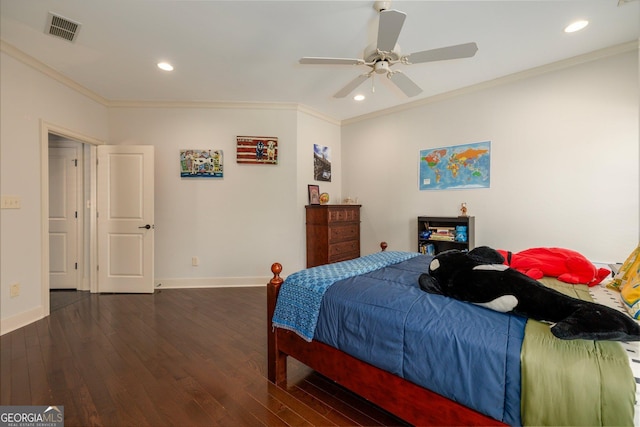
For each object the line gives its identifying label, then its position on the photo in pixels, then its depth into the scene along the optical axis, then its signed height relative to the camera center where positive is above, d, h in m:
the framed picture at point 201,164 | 3.93 +0.72
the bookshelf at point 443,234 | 3.45 -0.31
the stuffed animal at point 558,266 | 1.79 -0.40
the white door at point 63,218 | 3.69 -0.07
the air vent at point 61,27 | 2.21 +1.62
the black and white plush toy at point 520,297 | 0.97 -0.40
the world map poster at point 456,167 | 3.47 +0.61
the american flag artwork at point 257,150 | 4.00 +0.95
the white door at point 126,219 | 3.65 -0.09
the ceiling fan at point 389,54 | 1.74 +1.18
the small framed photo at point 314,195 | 4.33 +0.28
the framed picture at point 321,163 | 4.46 +0.84
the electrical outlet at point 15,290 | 2.58 -0.76
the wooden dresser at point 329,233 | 4.00 -0.35
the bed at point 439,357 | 0.92 -0.63
